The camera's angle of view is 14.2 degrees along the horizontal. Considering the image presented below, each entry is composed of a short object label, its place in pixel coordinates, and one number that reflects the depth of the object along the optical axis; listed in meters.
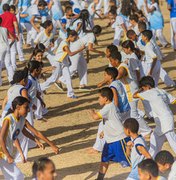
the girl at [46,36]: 16.45
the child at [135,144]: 9.56
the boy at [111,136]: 10.45
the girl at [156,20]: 20.50
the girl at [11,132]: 9.54
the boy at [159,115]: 10.88
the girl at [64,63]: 15.02
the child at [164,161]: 8.57
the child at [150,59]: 14.48
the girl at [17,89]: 11.57
